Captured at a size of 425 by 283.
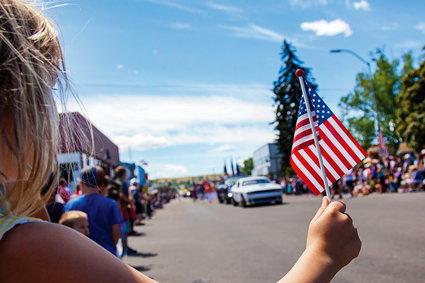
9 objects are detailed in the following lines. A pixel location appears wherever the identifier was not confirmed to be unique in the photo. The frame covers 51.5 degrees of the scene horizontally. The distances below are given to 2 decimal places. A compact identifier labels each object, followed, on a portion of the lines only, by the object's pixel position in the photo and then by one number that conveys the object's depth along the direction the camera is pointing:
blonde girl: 0.92
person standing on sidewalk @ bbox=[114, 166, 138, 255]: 8.99
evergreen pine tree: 33.56
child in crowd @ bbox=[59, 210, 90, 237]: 3.65
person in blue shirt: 4.59
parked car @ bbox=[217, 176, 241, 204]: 27.20
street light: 24.50
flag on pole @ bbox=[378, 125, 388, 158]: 24.25
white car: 20.20
